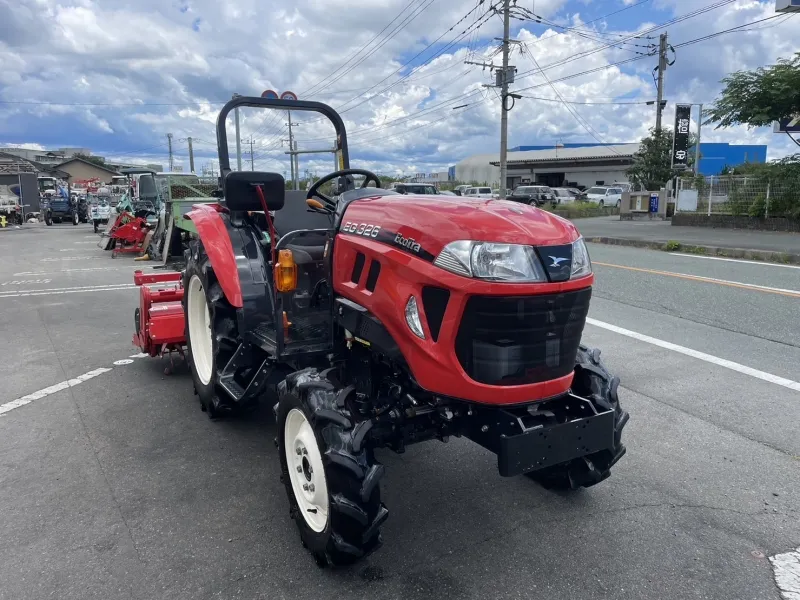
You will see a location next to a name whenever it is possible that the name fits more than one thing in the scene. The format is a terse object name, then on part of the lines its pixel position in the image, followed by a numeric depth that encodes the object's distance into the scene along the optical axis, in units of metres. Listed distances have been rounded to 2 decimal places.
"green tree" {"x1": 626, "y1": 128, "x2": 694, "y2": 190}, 31.56
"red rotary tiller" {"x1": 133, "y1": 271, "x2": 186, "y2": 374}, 5.01
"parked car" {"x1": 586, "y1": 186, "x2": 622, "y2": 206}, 37.81
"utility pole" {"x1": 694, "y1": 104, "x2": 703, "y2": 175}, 29.14
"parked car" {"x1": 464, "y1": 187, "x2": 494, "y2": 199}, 35.05
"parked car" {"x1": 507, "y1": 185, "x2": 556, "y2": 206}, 36.16
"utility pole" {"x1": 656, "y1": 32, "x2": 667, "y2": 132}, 30.59
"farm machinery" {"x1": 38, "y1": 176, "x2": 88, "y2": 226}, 30.36
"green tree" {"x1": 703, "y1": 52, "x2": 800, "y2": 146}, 17.06
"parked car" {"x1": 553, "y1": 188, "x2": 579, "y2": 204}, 39.19
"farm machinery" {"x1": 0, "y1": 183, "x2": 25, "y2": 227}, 29.33
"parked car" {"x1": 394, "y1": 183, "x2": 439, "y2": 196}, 17.42
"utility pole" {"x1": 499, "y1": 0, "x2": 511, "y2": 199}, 24.89
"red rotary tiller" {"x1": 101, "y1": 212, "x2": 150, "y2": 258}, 15.52
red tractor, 2.31
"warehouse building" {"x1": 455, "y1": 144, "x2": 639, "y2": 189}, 53.56
